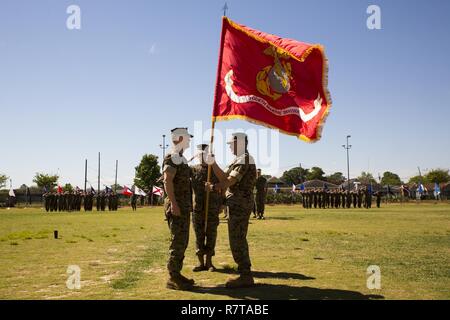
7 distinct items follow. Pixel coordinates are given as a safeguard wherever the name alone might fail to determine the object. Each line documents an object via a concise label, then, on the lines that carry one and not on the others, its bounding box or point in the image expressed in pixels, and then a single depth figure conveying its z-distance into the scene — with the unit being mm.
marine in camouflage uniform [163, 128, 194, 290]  6047
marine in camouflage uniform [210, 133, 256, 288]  6246
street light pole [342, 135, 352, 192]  71750
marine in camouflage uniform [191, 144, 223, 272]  7816
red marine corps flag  7090
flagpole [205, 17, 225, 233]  6648
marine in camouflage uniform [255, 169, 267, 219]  22422
